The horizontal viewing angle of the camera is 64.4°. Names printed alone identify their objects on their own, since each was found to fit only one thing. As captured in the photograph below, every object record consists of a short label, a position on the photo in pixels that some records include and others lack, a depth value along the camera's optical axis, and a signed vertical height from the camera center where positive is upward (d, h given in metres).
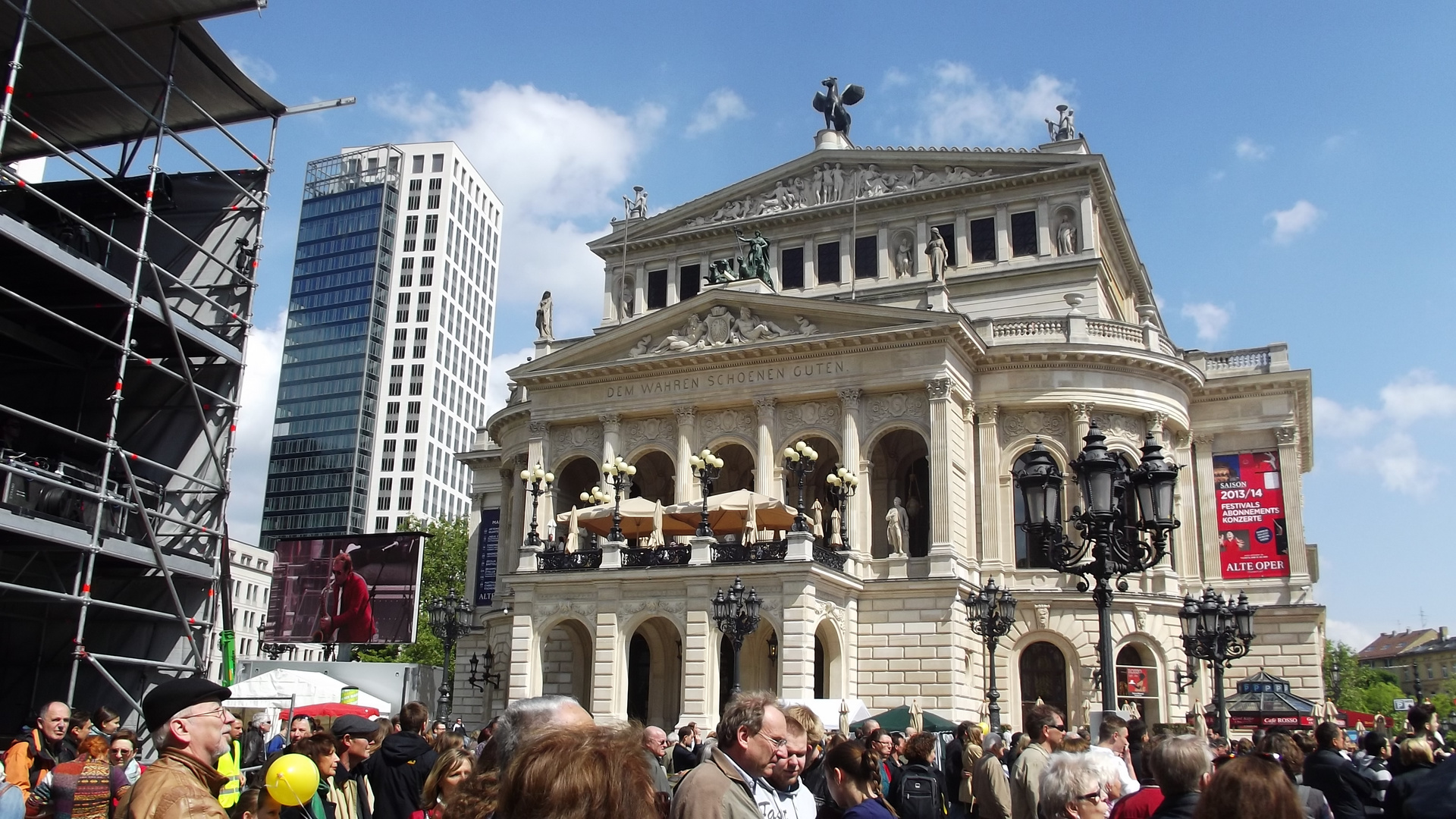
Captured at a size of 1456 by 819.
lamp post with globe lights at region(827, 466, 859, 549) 35.00 +5.54
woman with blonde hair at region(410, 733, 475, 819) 6.63 -0.65
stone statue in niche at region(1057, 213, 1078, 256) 44.25 +16.45
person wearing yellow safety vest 10.76 -1.17
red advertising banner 41.06 +5.83
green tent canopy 23.50 -0.96
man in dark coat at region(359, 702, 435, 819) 8.64 -0.83
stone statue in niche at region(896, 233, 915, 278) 46.44 +16.21
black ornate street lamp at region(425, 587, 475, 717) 34.62 +1.27
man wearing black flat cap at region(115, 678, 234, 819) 4.85 -0.40
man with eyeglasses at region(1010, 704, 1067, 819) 9.48 -0.67
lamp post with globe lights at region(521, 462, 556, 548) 36.94 +5.86
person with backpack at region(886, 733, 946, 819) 9.65 -0.97
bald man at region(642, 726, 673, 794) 8.63 -0.70
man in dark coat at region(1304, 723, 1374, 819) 9.20 -0.78
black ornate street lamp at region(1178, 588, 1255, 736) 22.81 +1.03
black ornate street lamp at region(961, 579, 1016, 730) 29.61 +1.57
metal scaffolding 18.80 +5.40
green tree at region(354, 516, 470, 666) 70.50 +5.00
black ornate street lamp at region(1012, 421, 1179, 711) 13.79 +2.00
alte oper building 35.50 +7.75
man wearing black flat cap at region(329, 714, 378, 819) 8.51 -0.83
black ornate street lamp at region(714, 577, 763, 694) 27.16 +1.27
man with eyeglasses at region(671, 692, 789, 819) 5.38 -0.45
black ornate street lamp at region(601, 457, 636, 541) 35.38 +5.87
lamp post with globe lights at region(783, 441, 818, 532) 32.19 +5.92
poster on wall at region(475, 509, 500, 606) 49.62 +4.48
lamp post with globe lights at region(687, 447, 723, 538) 34.00 +5.82
